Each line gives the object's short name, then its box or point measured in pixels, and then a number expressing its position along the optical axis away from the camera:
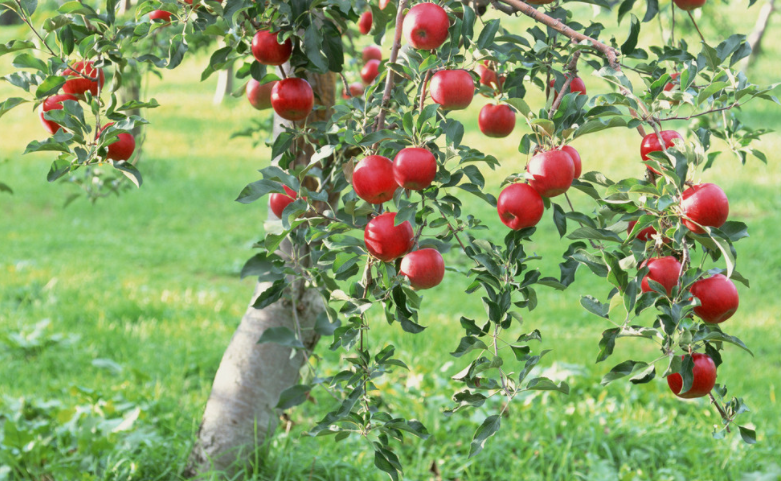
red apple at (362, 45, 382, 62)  6.31
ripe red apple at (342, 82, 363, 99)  6.23
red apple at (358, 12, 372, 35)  5.97
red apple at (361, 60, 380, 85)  6.13
